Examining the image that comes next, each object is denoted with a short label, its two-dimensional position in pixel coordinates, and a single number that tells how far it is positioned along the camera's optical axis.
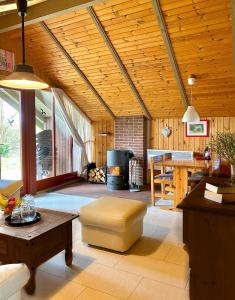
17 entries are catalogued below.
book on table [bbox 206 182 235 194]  1.46
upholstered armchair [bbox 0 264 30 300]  1.14
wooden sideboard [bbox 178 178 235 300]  1.37
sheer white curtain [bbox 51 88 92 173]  5.80
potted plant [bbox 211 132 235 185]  1.70
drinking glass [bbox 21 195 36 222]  2.35
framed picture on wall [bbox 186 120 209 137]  5.57
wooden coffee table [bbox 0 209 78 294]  1.99
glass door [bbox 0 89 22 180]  4.56
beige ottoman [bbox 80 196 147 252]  2.59
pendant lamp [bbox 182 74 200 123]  4.18
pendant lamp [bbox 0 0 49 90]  2.08
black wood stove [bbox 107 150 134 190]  5.72
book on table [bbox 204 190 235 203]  1.45
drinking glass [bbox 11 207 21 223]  2.31
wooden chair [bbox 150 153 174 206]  4.26
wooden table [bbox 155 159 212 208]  3.97
